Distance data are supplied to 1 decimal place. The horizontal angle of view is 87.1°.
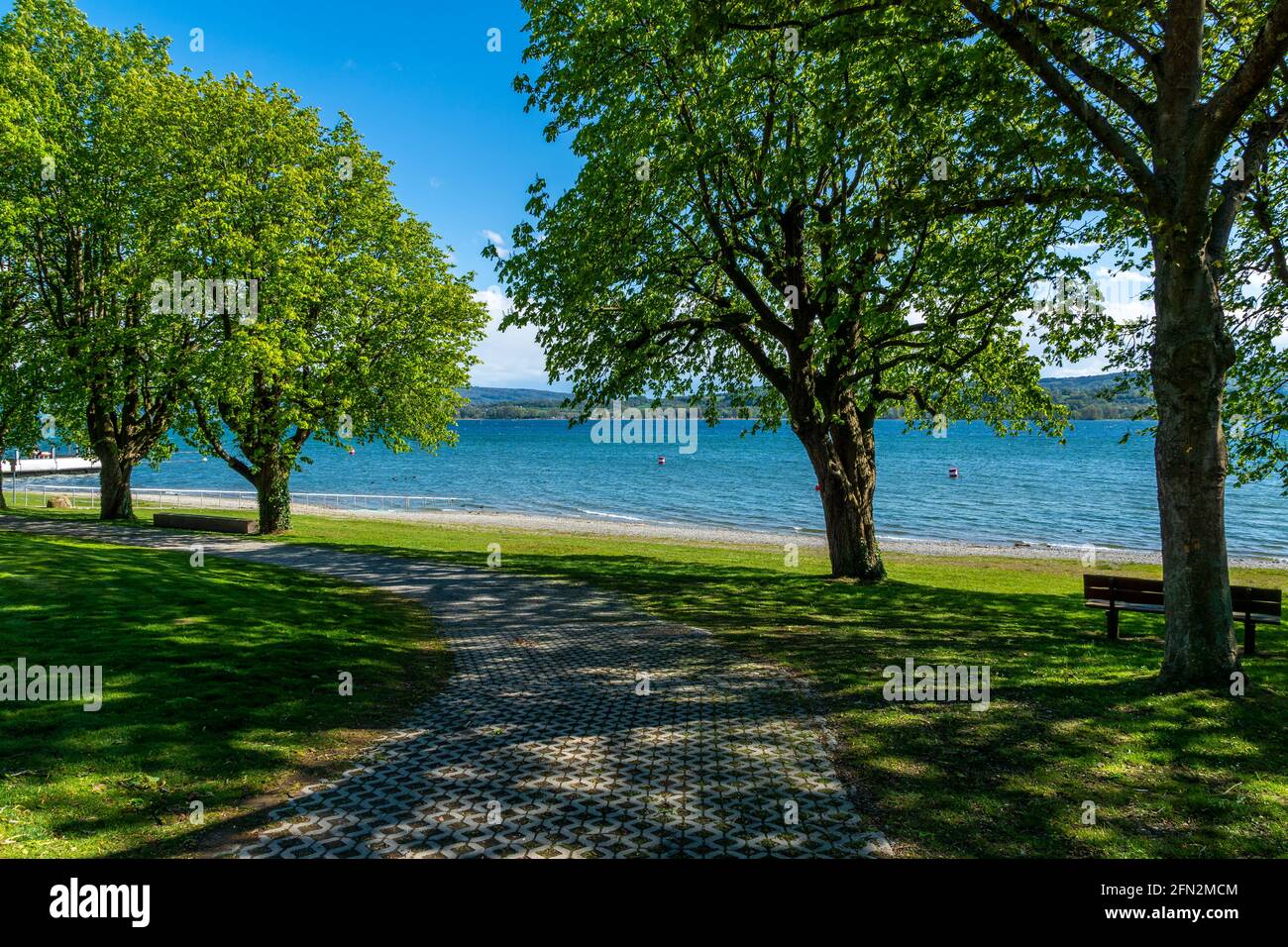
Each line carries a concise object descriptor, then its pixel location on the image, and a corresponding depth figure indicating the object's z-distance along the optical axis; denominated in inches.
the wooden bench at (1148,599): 422.0
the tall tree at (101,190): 856.9
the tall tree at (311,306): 853.2
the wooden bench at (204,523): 1039.6
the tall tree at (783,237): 424.5
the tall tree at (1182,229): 319.0
